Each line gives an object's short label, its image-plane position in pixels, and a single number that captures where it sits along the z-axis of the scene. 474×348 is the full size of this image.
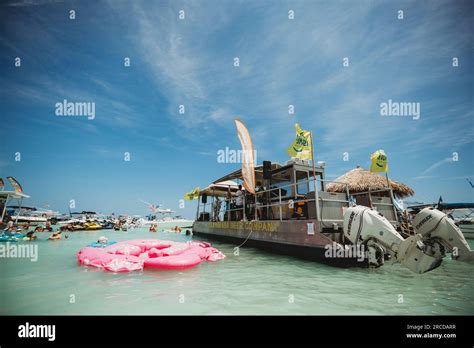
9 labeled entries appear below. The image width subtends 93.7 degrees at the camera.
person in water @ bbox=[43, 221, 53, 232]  29.92
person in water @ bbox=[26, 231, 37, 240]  19.24
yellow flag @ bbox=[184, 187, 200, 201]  24.12
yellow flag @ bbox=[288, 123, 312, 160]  10.52
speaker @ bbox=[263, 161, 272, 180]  11.94
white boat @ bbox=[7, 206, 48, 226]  53.41
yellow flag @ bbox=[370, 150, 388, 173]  10.73
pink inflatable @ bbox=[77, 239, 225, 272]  7.68
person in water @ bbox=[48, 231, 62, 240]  20.08
